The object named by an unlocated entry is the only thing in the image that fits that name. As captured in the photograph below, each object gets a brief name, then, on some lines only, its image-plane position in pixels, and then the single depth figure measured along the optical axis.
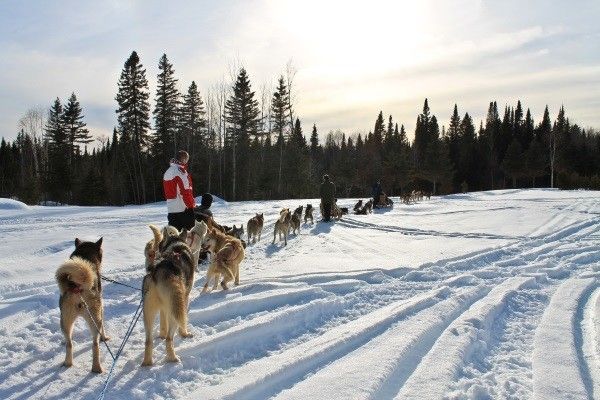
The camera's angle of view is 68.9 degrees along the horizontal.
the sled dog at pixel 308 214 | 15.98
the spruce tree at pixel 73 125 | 42.59
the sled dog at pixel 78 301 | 3.70
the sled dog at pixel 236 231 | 10.38
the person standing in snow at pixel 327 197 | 16.34
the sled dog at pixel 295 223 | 13.15
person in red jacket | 7.50
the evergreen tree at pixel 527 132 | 58.75
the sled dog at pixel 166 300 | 3.85
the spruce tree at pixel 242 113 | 39.12
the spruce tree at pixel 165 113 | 38.09
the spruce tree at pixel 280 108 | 40.75
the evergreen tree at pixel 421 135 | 60.35
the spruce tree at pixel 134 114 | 36.53
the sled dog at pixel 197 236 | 7.26
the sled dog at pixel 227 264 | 6.35
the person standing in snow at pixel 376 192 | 23.25
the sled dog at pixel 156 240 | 6.38
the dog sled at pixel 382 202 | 23.27
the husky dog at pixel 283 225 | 11.56
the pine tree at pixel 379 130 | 71.25
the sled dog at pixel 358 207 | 20.40
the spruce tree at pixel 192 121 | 38.88
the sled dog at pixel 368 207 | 20.23
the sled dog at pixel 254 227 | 11.41
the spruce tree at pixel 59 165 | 40.31
